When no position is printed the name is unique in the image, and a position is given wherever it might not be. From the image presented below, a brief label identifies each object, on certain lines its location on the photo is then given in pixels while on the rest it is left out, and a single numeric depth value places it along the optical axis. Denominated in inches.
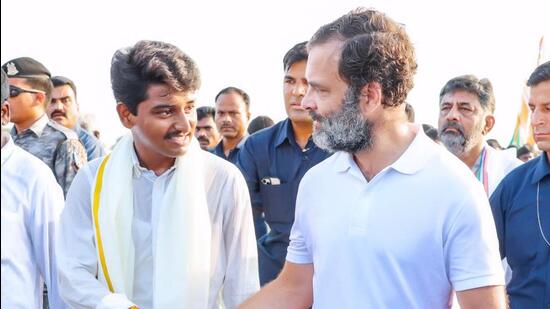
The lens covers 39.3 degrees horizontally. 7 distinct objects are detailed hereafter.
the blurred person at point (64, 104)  258.5
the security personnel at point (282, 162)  166.9
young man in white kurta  109.4
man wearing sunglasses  181.8
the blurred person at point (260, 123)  366.6
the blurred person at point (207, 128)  352.5
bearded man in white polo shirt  88.6
